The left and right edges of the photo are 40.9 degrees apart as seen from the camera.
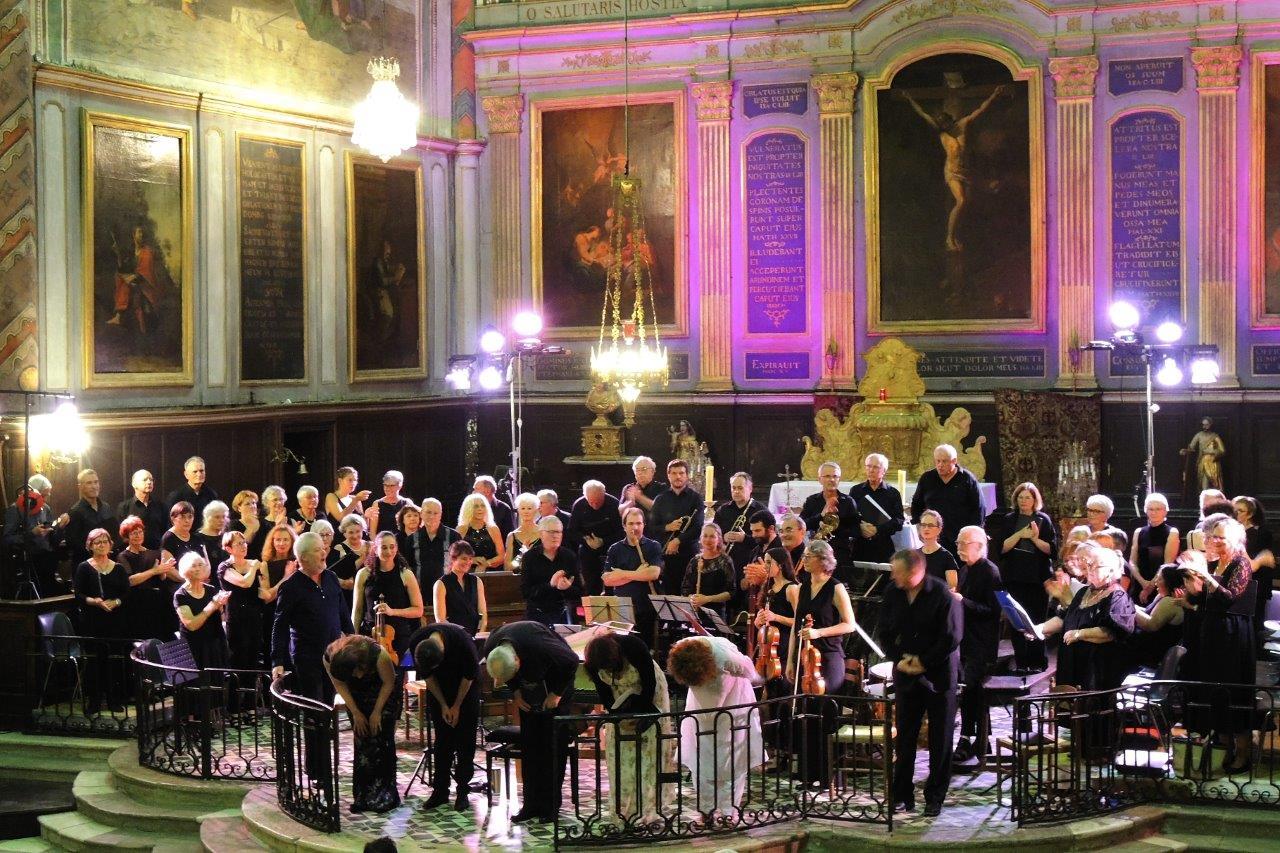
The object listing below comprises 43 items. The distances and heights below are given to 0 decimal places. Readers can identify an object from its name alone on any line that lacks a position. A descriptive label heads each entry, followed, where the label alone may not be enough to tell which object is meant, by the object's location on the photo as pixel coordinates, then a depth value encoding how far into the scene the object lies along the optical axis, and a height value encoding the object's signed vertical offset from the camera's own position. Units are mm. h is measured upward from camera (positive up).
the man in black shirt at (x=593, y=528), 13383 -736
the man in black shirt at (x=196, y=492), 13906 -448
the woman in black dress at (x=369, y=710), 9242 -1505
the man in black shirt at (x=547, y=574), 11781 -953
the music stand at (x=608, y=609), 11320 -1155
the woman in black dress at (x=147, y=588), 12250 -1072
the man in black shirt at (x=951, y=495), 12828 -477
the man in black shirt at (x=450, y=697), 9266 -1456
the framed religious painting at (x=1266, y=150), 17703 +2881
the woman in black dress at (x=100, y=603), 12117 -1164
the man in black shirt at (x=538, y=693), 9250 -1411
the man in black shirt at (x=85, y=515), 13297 -596
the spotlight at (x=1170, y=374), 16234 +531
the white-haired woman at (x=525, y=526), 13211 -701
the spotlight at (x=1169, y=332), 16750 +956
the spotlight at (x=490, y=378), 17453 +591
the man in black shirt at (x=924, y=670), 9406 -1309
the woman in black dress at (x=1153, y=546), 12391 -847
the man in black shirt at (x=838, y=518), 12859 -647
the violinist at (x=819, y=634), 10000 -1177
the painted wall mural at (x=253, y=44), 15070 +3778
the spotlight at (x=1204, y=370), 16469 +576
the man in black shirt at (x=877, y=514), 12984 -626
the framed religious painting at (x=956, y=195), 18594 +2600
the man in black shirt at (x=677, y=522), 12727 -676
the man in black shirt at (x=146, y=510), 13705 -573
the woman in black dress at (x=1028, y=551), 12500 -878
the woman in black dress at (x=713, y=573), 11453 -940
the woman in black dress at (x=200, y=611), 11367 -1148
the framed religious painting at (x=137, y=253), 14961 +1675
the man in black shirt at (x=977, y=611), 10117 -1062
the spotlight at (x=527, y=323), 18031 +1185
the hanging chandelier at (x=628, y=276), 19438 +1826
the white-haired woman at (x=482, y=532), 12797 -724
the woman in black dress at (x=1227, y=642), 9828 -1230
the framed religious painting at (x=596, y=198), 19750 +2753
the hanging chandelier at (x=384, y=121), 11141 +2057
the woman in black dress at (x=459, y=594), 10891 -1019
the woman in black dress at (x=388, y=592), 11156 -1019
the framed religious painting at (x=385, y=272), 18516 +1838
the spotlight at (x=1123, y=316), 17297 +1152
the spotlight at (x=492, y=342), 18234 +1004
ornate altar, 17172 +85
